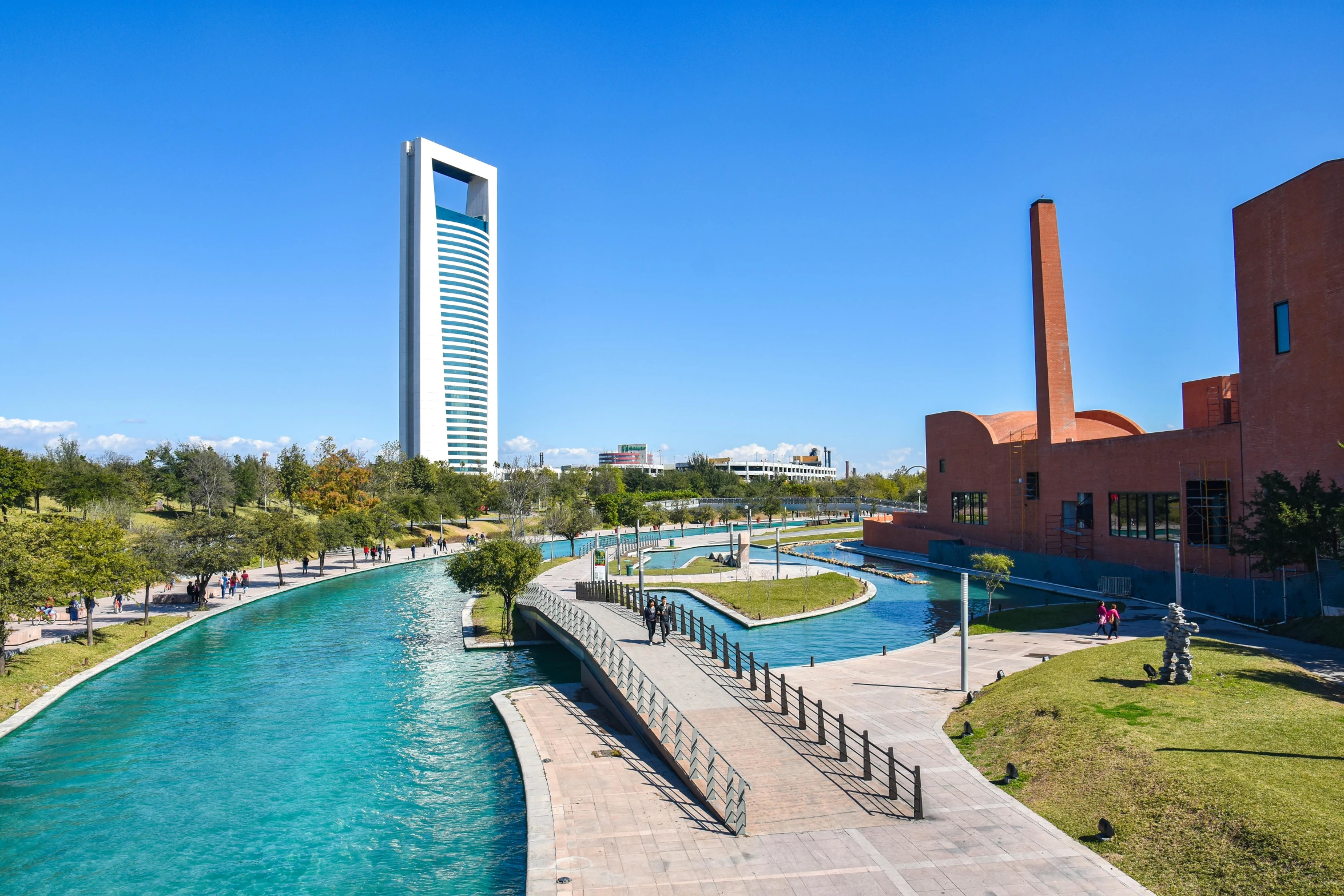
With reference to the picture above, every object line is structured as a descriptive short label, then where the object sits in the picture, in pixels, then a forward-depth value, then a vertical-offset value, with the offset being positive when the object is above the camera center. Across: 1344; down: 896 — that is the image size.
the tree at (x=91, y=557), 27.45 -2.12
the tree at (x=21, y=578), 22.19 -2.28
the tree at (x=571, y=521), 63.62 -2.46
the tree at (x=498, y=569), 31.39 -3.08
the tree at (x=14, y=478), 55.16 +1.50
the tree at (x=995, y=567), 31.50 -3.33
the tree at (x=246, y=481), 82.00 +1.56
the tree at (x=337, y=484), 72.56 +0.99
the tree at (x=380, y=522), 55.41 -2.07
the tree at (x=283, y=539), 46.06 -2.60
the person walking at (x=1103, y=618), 26.33 -4.48
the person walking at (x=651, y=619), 23.84 -3.91
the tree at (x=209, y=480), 72.62 +1.51
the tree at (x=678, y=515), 92.12 -2.97
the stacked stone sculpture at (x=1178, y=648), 17.08 -3.63
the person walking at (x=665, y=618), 23.69 -3.92
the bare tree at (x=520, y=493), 72.88 -0.08
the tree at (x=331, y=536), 50.91 -2.69
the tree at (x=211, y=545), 36.94 -2.47
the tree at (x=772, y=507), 90.62 -2.10
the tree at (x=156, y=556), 31.73 -2.54
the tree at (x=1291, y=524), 23.42 -1.30
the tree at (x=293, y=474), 85.81 +2.29
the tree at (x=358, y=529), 53.22 -2.42
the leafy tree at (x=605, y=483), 112.75 +1.21
